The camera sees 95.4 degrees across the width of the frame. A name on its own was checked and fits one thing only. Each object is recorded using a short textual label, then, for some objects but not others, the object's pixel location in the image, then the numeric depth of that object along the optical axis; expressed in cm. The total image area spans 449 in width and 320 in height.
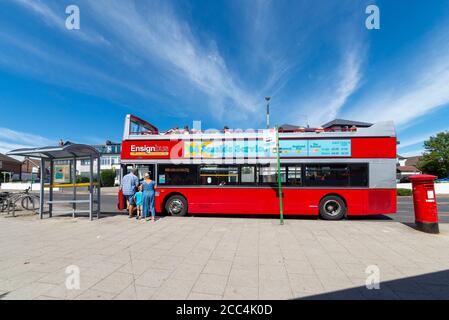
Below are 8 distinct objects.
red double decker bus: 746
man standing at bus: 766
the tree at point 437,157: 4181
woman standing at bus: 712
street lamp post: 1666
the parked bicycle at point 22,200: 912
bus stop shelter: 729
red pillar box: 588
